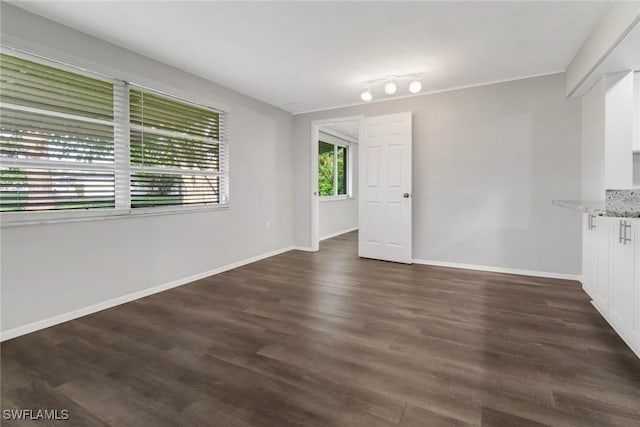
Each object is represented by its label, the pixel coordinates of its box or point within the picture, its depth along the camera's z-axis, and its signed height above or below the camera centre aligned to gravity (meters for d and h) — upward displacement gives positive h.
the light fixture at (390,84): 3.60 +1.50
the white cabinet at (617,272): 1.97 -0.54
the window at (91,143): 2.34 +0.56
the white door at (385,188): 4.45 +0.21
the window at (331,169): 7.26 +0.81
